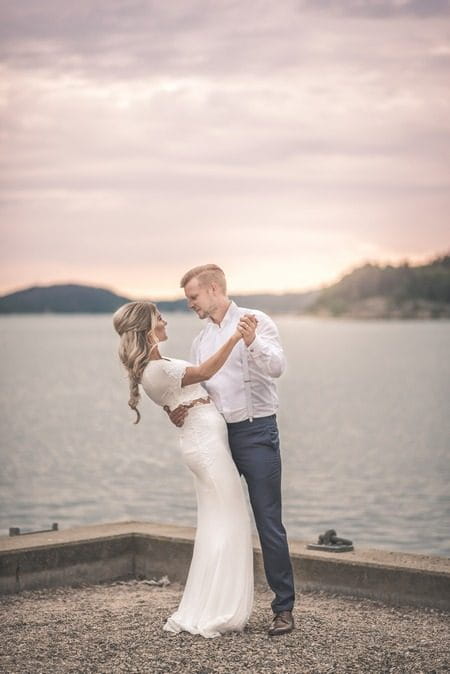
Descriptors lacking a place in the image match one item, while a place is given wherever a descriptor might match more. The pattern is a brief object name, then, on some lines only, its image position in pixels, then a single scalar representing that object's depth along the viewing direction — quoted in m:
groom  6.91
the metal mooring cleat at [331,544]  8.48
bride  6.86
